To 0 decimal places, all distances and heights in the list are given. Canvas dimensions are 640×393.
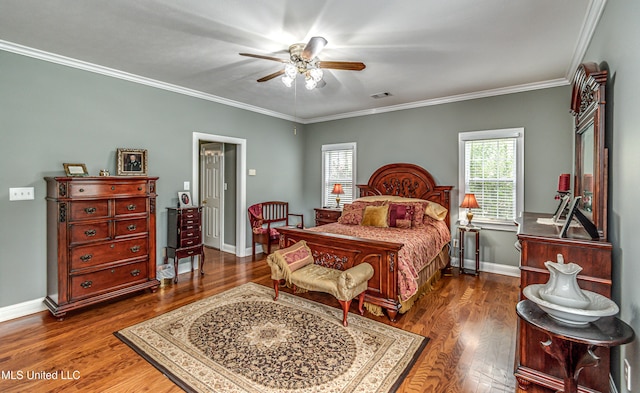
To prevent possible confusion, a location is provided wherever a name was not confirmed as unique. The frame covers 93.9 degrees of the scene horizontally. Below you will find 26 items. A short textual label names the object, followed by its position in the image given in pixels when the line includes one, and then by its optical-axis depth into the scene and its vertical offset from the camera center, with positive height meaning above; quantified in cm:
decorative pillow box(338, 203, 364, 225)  462 -32
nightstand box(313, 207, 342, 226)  561 -39
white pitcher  158 -50
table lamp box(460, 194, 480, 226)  436 -11
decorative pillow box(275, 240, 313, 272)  325 -68
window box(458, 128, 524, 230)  433 +34
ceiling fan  260 +121
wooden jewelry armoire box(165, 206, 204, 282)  417 -56
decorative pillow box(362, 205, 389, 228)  434 -31
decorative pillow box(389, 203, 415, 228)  423 -29
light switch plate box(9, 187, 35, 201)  306 +0
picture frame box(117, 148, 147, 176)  375 +40
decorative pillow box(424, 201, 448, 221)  445 -24
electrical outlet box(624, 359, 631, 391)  163 -98
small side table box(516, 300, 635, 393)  142 -68
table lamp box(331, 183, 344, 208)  589 +9
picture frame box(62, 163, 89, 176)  329 +26
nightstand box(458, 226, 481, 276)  439 -71
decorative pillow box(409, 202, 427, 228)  430 -30
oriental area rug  208 -128
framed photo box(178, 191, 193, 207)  436 -8
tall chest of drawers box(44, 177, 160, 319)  304 -51
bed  303 -50
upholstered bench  278 -83
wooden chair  528 -49
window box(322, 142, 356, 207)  602 +50
